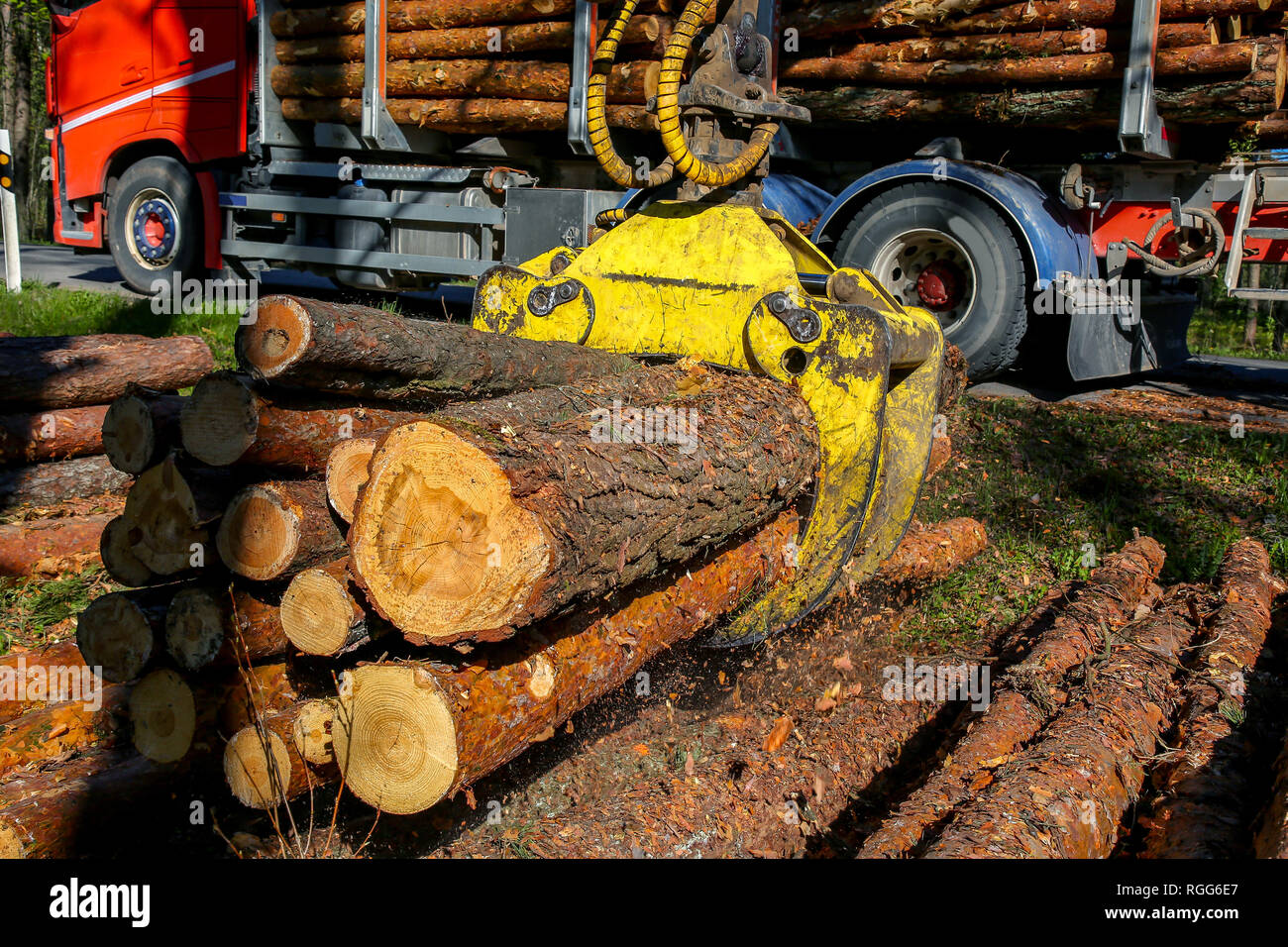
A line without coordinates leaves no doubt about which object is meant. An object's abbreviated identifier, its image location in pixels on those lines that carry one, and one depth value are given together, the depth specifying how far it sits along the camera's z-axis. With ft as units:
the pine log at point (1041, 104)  19.66
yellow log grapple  11.94
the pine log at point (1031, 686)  9.27
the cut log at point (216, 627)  9.36
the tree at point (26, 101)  65.00
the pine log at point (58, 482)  15.98
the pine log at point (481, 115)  24.41
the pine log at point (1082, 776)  8.45
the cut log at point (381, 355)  8.93
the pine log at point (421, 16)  25.58
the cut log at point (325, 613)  8.66
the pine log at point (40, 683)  10.61
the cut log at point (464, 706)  7.66
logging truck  20.95
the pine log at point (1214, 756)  9.23
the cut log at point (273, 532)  9.23
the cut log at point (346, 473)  9.07
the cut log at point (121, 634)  9.51
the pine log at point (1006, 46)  19.99
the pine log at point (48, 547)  14.29
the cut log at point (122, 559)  10.13
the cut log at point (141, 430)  9.85
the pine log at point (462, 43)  23.81
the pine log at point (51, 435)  16.15
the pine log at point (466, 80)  24.08
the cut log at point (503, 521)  7.46
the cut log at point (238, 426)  9.20
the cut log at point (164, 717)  9.45
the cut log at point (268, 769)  8.73
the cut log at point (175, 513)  9.53
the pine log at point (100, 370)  16.16
